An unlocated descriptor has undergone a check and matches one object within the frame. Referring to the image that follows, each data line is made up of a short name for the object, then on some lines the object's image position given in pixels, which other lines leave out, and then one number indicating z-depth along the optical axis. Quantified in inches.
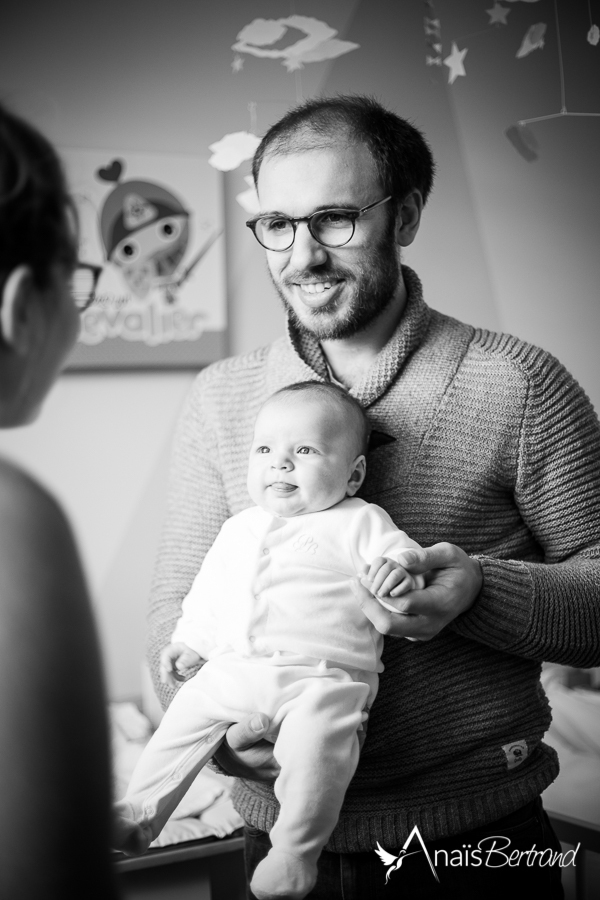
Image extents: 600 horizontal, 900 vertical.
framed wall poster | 101.3
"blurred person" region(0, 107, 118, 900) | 20.2
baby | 39.8
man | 47.0
